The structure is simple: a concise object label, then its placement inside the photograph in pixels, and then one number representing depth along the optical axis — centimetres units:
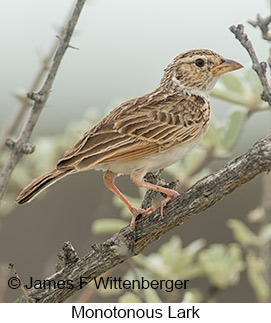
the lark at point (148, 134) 823
